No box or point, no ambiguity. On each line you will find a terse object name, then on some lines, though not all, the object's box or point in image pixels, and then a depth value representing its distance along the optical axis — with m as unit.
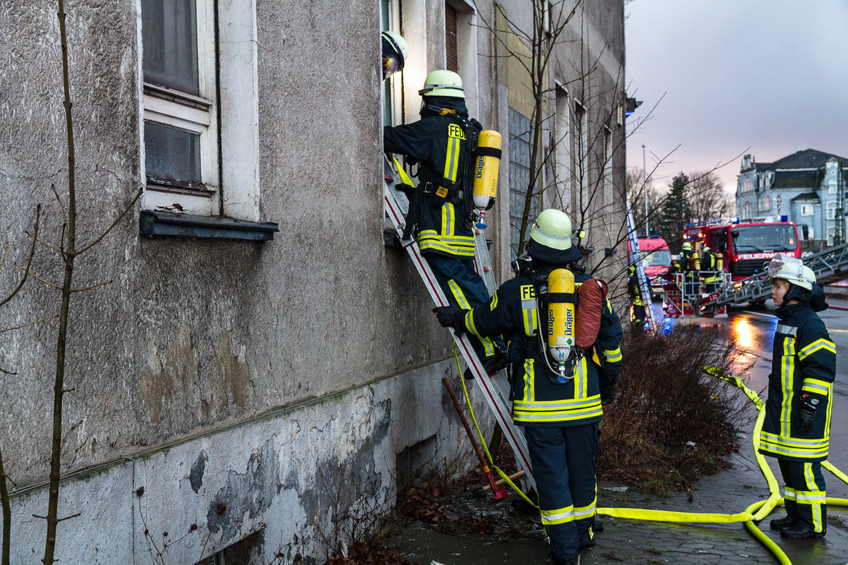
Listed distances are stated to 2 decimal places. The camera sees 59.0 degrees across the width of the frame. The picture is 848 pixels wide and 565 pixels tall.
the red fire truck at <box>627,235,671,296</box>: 33.36
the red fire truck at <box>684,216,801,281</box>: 25.16
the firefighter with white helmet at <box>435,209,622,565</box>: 4.20
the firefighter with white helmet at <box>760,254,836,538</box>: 4.80
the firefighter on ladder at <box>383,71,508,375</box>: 4.83
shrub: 6.18
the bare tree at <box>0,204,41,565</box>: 1.88
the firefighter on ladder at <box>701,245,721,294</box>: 23.72
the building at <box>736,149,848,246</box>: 81.25
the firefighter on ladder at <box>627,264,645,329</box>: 12.47
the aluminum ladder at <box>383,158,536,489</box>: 4.75
